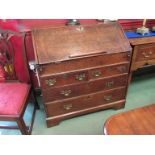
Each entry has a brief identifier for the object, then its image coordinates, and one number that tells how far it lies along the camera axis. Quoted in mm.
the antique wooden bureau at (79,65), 1411
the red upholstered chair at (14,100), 1350
